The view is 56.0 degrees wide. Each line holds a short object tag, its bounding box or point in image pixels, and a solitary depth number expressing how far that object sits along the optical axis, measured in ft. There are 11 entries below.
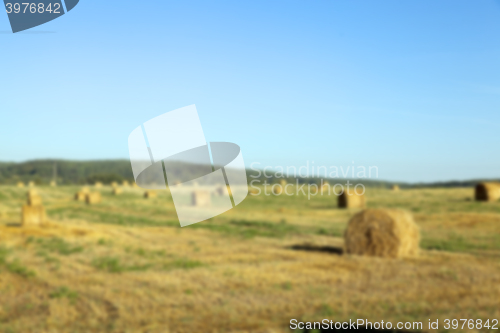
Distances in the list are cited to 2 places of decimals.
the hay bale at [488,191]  102.32
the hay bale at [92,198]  118.11
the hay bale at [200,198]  119.14
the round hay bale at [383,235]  44.55
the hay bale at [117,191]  144.56
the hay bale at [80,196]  126.02
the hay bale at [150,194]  140.56
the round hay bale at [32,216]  69.46
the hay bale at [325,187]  164.82
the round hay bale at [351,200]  109.81
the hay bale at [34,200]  115.85
